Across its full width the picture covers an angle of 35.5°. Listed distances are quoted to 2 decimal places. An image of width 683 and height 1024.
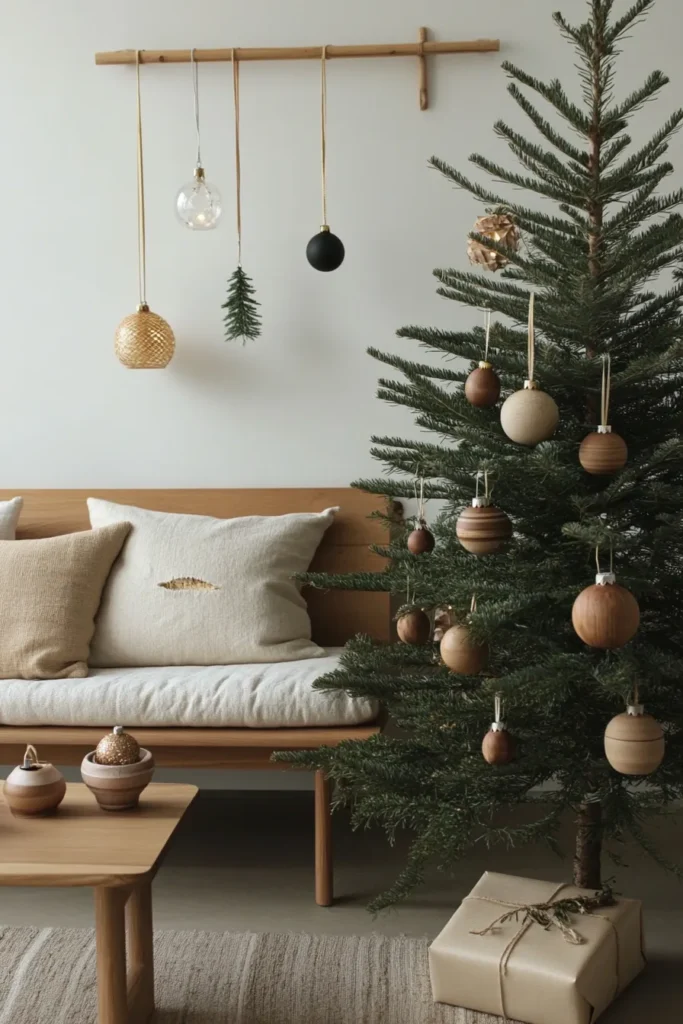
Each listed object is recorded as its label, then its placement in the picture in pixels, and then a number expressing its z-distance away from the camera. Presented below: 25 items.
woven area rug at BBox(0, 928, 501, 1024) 1.94
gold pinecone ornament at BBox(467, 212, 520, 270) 1.86
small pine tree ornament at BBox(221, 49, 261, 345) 2.94
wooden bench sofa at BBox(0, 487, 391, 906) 2.95
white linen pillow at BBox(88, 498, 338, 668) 2.65
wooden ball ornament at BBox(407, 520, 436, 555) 1.99
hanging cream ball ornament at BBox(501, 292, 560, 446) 1.64
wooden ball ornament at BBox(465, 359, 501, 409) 1.74
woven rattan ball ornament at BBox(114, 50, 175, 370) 2.92
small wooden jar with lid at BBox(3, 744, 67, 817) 1.79
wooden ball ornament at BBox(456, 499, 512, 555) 1.69
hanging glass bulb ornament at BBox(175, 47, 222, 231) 2.80
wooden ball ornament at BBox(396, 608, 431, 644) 2.00
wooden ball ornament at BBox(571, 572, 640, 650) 1.52
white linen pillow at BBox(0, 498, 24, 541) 2.90
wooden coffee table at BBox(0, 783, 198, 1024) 1.59
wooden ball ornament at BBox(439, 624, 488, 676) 1.74
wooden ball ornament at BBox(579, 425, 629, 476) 1.64
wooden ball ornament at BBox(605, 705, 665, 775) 1.60
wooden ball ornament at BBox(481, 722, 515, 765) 1.73
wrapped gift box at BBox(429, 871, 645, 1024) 1.81
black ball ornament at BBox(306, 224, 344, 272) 2.83
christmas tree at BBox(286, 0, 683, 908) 1.71
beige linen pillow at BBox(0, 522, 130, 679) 2.56
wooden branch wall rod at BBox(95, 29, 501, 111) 2.90
